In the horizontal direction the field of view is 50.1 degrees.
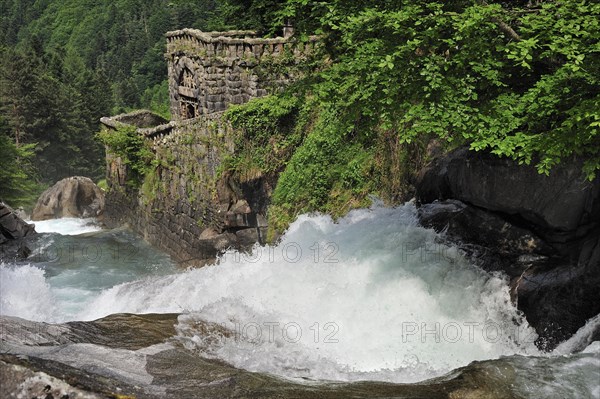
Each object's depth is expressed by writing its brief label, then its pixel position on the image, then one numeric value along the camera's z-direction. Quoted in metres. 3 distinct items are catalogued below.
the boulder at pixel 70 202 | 30.33
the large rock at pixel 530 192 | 9.83
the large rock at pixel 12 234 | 21.69
